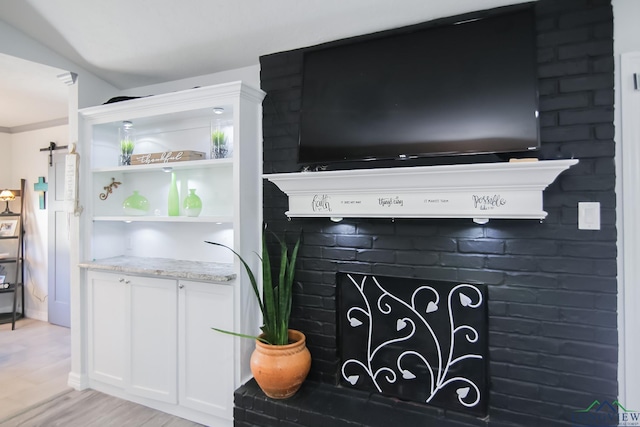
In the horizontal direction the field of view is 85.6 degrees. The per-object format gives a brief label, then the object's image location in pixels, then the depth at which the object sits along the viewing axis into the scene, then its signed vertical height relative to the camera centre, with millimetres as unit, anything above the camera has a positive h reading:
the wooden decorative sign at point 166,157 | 2311 +400
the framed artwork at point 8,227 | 4157 -143
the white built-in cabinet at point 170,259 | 2107 -330
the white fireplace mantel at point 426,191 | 1498 +114
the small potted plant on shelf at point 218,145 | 2268 +457
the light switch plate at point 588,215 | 1571 -10
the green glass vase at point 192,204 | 2332 +68
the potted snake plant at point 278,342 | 1879 -733
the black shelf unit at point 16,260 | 4020 -526
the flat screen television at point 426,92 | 1642 +633
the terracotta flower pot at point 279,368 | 1869 -839
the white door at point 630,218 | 1562 -22
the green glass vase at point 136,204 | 2631 +82
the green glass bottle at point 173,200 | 2396 +101
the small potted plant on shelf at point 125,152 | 2611 +479
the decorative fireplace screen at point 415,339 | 1789 -692
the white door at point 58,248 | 3904 -376
